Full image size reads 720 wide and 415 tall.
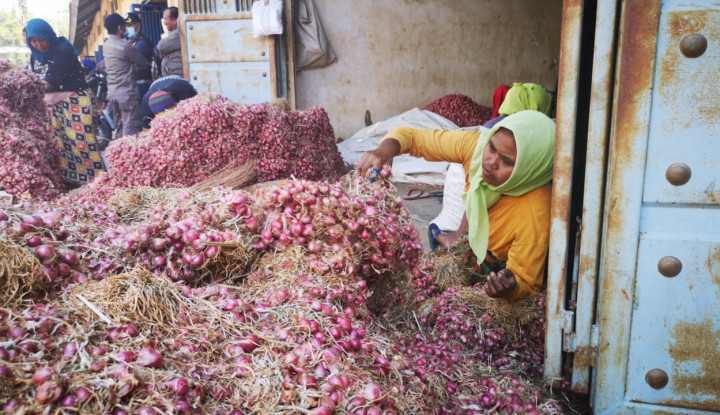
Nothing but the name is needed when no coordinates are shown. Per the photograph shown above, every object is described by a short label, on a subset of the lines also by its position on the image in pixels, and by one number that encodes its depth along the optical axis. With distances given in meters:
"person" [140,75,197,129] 4.39
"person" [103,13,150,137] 6.30
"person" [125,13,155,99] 7.70
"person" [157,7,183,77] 6.34
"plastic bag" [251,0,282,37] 6.00
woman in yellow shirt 2.20
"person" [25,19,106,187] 4.90
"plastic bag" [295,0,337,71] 6.93
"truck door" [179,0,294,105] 6.11
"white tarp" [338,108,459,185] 5.71
